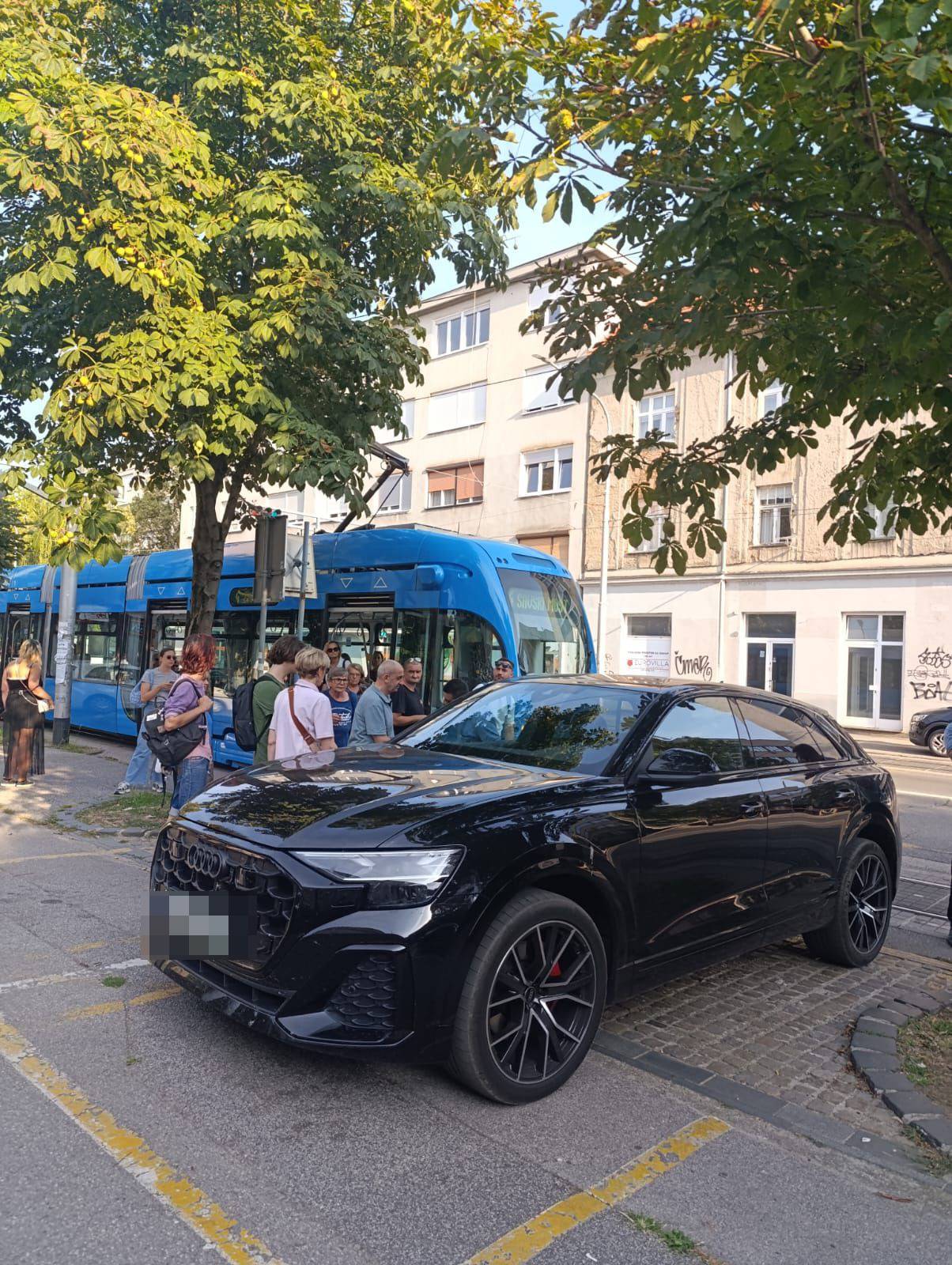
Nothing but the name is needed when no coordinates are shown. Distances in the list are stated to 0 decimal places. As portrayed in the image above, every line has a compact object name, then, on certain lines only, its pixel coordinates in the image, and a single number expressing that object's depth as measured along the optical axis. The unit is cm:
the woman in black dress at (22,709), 1062
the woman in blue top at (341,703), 867
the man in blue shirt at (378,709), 743
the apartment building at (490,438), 3219
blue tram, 1042
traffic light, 941
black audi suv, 331
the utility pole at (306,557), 980
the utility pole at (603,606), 2908
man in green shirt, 680
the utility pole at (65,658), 1544
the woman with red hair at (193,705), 719
